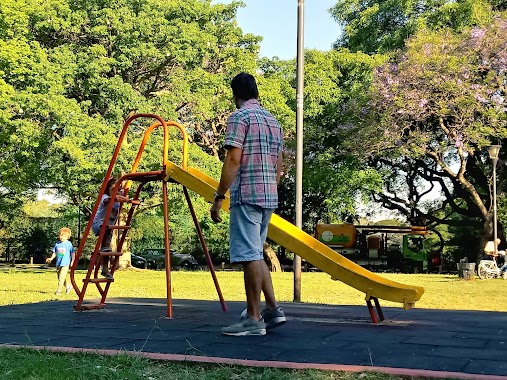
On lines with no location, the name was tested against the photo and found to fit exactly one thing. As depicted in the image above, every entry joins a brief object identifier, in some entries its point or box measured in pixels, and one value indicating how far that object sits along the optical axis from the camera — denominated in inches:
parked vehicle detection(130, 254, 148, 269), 1524.4
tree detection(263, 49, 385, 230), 1140.5
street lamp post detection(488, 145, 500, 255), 820.0
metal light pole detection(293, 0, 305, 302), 418.9
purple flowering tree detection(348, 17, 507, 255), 916.0
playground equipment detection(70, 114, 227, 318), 266.9
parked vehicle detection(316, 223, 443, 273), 1338.6
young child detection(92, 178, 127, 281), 318.8
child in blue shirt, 462.9
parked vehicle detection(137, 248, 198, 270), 1498.5
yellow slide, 217.3
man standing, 195.0
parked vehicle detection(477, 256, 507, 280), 807.1
